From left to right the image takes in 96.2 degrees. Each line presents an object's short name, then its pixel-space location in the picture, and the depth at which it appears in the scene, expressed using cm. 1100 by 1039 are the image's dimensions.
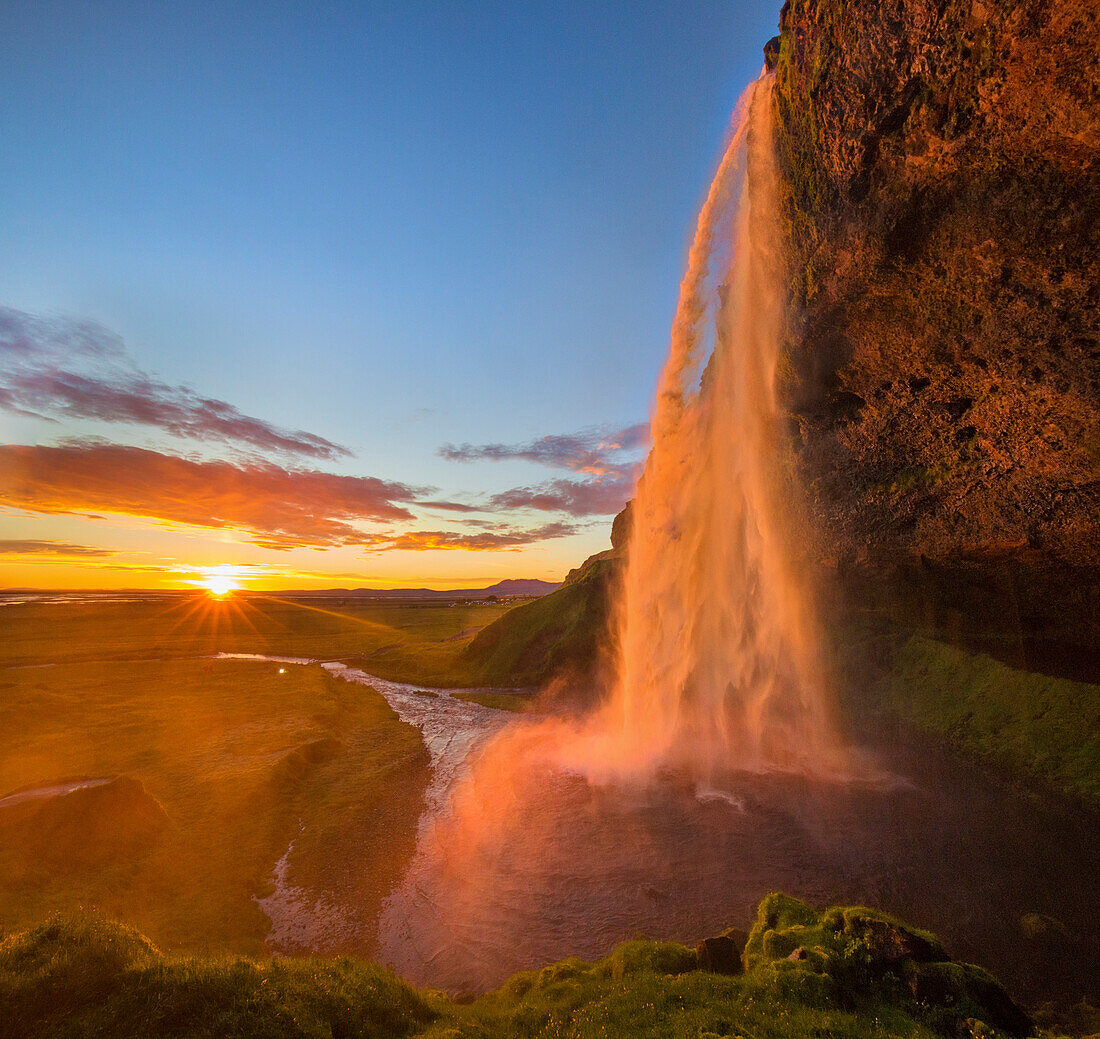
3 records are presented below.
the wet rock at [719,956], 996
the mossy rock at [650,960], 988
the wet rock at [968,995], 768
